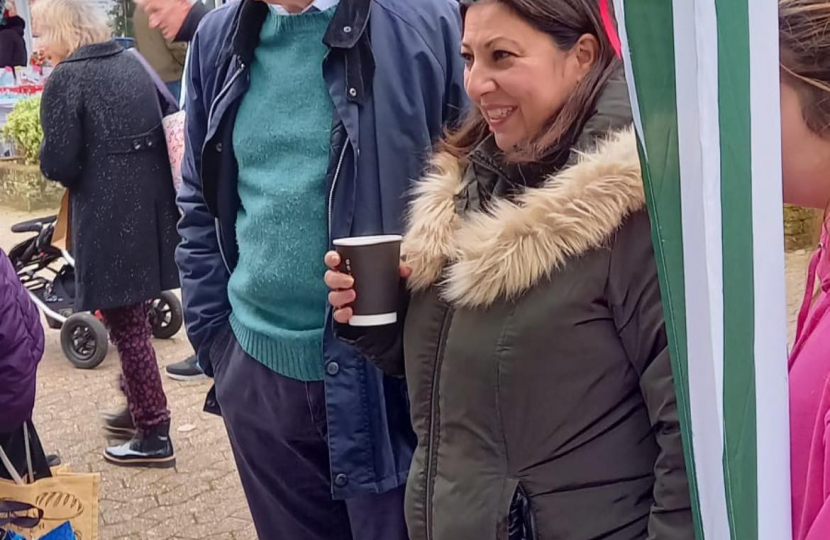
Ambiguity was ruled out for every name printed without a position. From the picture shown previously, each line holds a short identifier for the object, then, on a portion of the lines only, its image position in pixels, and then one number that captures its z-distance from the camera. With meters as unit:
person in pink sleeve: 1.24
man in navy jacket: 2.29
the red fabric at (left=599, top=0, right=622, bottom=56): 1.53
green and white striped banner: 0.97
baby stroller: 5.95
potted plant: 9.59
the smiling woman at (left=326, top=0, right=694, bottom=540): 1.57
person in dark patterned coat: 4.27
